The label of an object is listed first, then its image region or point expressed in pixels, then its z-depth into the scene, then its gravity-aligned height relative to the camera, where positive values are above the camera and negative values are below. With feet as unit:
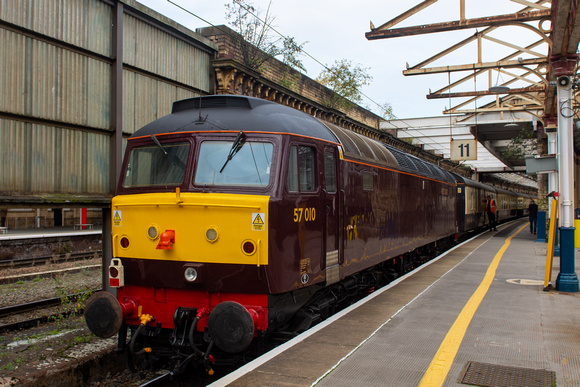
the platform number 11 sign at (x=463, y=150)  72.33 +7.61
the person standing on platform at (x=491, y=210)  93.35 -1.81
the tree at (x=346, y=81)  77.51 +18.88
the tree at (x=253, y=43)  48.21 +16.95
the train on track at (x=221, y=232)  17.80 -1.21
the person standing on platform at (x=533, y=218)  84.07 -3.04
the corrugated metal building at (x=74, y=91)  26.55 +6.81
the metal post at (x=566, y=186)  29.71 +0.91
